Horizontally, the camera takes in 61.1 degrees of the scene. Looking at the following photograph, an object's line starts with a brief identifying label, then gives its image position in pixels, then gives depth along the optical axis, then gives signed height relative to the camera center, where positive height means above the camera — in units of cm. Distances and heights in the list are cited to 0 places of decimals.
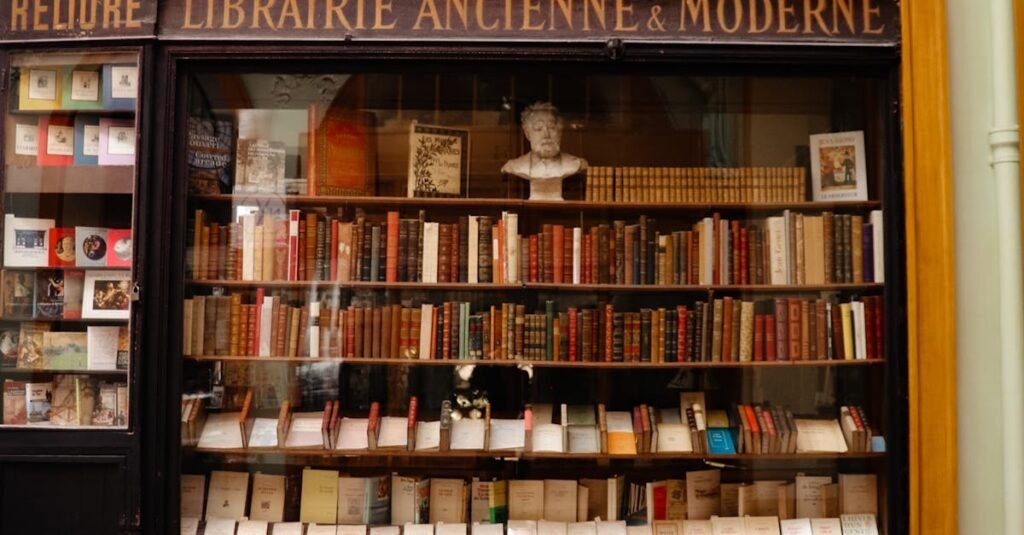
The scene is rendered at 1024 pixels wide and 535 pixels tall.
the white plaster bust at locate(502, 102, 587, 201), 407 +68
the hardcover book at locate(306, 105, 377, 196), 405 +70
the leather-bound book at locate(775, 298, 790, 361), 393 -12
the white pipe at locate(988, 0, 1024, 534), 340 +22
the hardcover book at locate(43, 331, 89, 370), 384 -22
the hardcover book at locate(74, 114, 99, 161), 386 +72
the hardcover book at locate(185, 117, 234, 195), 386 +67
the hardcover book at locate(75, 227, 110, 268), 382 +24
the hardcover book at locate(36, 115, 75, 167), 388 +72
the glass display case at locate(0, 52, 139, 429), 377 +29
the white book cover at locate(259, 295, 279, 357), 396 -13
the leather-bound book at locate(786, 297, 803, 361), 393 -12
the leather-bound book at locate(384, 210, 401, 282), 399 +24
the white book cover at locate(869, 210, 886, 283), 378 +26
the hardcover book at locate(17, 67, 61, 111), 383 +95
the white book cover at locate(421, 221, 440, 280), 399 +24
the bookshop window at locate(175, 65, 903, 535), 391 -11
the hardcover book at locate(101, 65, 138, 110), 377 +94
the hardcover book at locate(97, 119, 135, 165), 379 +70
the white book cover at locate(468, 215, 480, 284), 399 +24
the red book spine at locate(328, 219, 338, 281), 399 +22
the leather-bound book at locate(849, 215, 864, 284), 389 +25
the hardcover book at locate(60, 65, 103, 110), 385 +95
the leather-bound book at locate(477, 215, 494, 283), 398 +23
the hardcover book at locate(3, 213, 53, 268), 379 +26
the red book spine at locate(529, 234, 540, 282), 398 +22
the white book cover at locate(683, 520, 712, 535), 386 -100
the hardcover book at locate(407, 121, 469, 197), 409 +68
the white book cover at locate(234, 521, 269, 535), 386 -101
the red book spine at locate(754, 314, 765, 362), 394 -14
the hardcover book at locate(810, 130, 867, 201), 394 +63
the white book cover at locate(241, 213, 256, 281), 398 +26
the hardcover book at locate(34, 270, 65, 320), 386 +3
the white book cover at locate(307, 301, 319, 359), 397 -14
